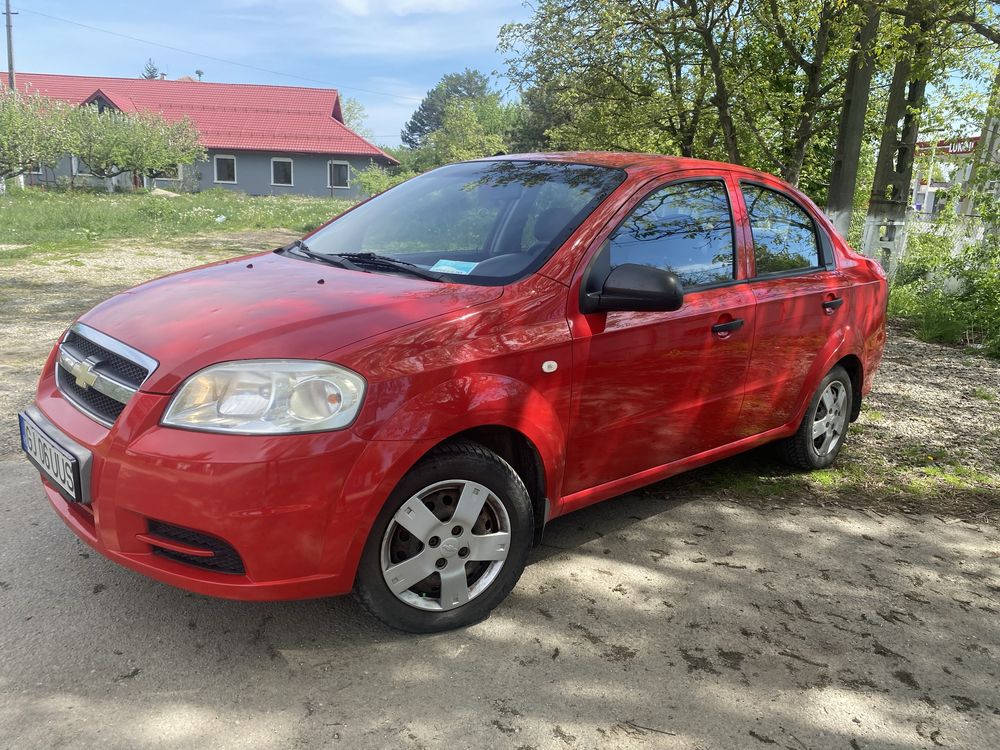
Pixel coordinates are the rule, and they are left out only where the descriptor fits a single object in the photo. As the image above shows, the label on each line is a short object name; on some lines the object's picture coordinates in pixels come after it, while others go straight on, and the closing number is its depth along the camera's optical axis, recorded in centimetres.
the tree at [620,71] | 1320
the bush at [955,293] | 864
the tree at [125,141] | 3581
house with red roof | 4431
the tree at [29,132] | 3136
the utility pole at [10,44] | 3984
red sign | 1082
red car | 235
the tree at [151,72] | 10784
